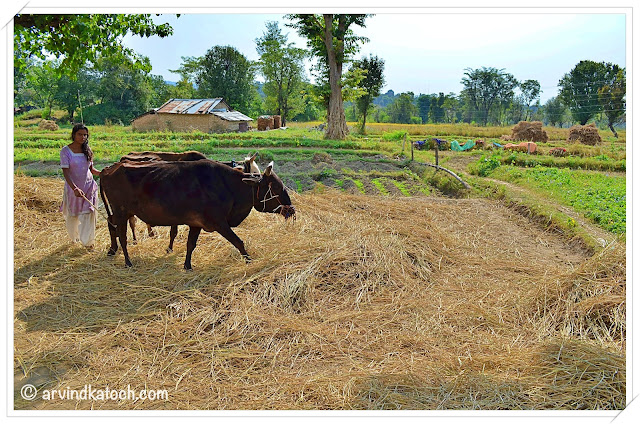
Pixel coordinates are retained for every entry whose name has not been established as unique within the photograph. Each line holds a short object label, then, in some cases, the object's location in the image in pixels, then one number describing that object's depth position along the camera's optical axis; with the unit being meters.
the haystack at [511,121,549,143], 25.03
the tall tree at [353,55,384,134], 30.48
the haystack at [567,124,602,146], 23.36
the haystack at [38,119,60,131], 21.23
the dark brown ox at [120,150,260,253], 5.88
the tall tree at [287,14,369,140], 19.88
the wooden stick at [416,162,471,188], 11.91
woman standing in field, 5.74
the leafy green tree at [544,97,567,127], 39.19
